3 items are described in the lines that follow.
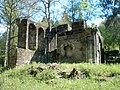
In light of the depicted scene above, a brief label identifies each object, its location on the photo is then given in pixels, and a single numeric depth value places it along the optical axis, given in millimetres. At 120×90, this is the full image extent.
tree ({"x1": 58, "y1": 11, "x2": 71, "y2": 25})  18391
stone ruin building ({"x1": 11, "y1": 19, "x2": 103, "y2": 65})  10809
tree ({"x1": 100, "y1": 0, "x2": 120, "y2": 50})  14487
